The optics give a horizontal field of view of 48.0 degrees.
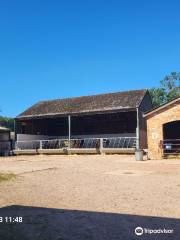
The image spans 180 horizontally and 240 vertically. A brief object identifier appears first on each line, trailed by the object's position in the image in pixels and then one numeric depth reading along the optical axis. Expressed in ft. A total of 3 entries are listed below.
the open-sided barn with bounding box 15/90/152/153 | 55.33
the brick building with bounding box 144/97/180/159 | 42.28
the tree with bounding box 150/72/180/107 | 107.57
